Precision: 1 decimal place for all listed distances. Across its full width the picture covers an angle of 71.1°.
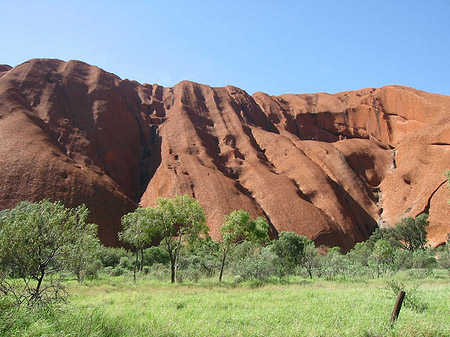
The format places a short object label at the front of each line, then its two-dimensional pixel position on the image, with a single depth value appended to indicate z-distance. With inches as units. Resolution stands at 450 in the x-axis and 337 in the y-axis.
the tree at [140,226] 829.2
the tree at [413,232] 1893.5
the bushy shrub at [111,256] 1306.6
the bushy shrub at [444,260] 1183.6
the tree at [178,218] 818.8
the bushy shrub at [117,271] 1085.4
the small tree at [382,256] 1123.8
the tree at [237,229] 838.2
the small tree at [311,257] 1071.6
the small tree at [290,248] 1158.3
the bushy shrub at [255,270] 759.7
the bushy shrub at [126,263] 1247.7
